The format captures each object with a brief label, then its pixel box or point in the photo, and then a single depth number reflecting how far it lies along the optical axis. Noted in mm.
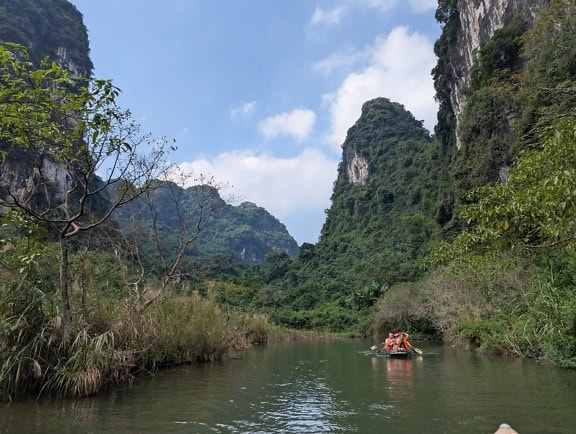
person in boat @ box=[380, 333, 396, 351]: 16983
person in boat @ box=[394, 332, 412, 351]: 16788
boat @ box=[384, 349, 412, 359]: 16156
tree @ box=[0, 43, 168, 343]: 4324
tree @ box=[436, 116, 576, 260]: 5402
